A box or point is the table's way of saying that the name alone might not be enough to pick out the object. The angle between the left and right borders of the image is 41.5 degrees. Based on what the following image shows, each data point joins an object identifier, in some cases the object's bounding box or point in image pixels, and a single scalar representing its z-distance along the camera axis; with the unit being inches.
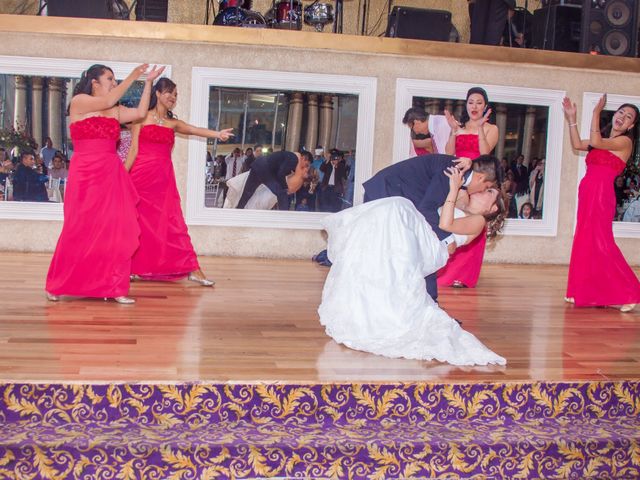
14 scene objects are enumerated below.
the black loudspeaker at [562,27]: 334.0
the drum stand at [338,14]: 343.9
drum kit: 324.5
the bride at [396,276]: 172.2
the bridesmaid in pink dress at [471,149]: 263.9
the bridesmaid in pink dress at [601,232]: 235.3
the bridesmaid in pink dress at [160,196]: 238.4
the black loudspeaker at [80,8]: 301.7
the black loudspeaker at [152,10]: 326.0
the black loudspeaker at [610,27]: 323.9
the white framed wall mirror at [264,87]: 305.0
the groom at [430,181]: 180.1
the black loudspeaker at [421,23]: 326.3
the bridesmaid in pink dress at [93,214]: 207.0
